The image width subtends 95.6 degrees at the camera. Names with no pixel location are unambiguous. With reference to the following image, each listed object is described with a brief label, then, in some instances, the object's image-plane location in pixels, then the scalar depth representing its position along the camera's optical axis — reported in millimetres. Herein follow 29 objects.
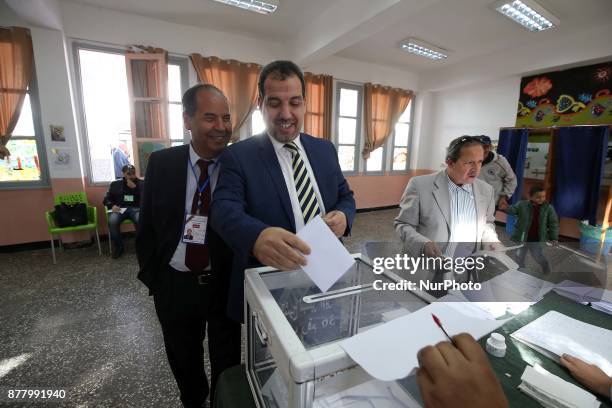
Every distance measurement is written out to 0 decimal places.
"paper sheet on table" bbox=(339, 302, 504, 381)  418
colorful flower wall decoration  4211
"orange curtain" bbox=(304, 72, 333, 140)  5297
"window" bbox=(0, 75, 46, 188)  3658
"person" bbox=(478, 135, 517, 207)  3115
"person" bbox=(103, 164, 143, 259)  3775
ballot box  417
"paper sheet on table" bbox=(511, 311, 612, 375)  699
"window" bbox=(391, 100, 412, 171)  6746
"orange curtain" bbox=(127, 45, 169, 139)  3914
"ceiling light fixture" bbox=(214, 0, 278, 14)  3350
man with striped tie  881
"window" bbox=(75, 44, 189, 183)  3896
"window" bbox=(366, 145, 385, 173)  6459
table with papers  599
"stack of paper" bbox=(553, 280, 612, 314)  976
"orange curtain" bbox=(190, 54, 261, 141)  4316
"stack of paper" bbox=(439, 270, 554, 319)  939
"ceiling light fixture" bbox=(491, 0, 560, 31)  3316
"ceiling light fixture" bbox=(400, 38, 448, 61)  4579
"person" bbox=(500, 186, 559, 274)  2912
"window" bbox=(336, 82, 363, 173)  5859
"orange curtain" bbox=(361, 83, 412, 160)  5996
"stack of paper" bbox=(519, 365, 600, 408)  533
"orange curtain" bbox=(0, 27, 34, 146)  3395
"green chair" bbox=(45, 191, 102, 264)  3404
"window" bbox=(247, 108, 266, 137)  4946
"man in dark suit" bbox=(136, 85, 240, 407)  1152
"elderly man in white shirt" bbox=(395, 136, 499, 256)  1585
